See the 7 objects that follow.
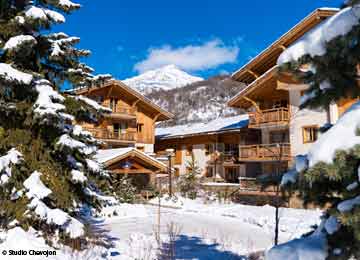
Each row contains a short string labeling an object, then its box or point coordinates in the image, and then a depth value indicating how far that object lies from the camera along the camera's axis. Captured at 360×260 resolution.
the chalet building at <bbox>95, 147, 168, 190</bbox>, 24.83
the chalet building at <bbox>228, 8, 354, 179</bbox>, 23.50
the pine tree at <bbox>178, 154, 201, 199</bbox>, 26.62
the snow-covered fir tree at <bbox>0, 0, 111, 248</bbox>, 8.05
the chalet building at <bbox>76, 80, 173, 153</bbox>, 34.00
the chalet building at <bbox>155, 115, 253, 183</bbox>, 32.94
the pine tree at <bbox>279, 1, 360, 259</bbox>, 3.24
